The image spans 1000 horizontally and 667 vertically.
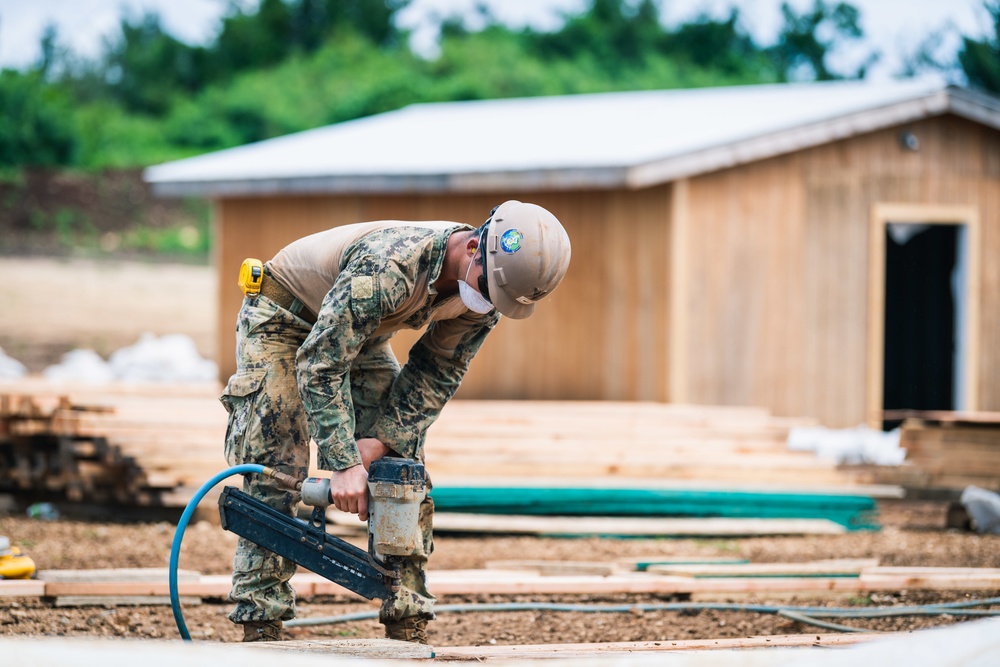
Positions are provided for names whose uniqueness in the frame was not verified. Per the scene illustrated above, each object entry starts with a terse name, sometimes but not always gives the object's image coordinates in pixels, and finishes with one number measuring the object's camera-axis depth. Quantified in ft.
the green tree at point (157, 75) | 265.13
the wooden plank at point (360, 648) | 28.43
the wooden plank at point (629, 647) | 30.73
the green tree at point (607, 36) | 272.10
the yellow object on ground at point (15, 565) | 38.65
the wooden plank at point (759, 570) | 44.32
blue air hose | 30.25
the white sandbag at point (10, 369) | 98.68
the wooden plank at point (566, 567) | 46.03
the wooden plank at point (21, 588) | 37.20
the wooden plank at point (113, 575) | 39.22
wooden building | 80.12
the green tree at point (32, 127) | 219.41
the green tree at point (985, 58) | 227.40
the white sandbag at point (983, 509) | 58.80
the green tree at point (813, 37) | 260.83
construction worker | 29.07
